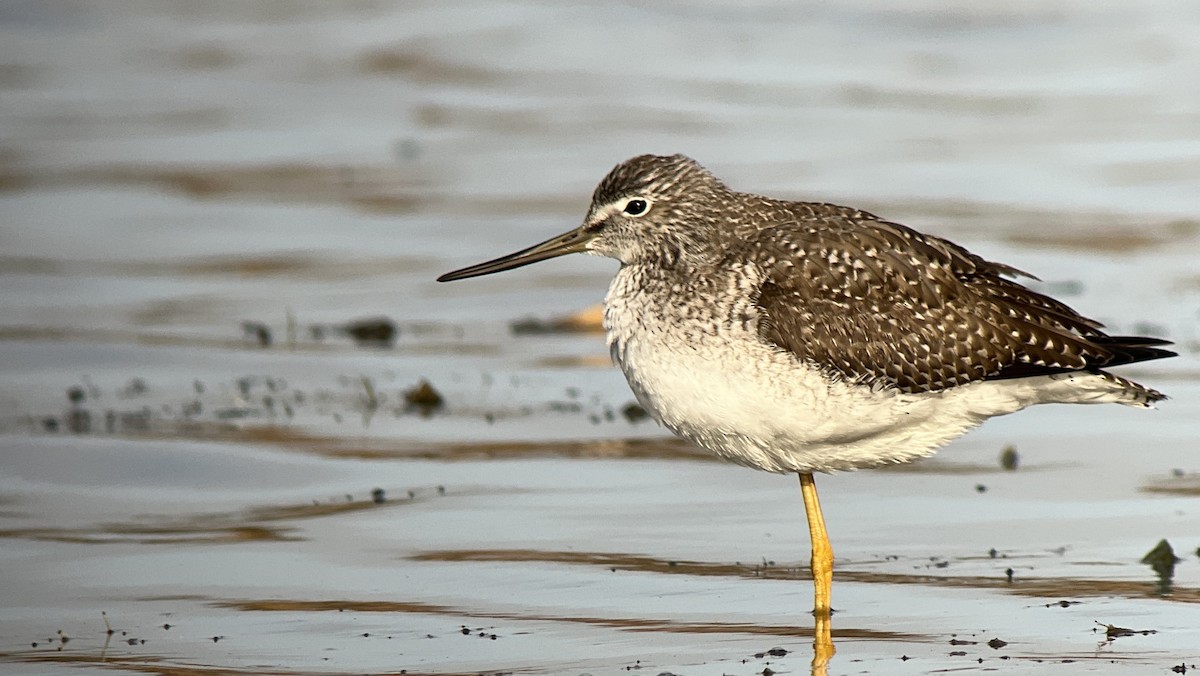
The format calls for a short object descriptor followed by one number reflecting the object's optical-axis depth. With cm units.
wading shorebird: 866
